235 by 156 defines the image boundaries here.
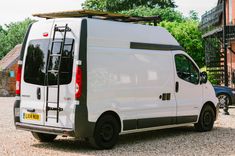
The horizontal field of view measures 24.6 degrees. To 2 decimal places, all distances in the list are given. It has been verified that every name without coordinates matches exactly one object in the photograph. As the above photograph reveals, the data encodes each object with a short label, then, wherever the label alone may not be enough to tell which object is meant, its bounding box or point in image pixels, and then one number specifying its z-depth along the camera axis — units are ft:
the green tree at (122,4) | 214.36
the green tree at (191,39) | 145.38
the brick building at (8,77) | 122.52
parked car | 68.13
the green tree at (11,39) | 237.04
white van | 32.99
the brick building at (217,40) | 98.72
